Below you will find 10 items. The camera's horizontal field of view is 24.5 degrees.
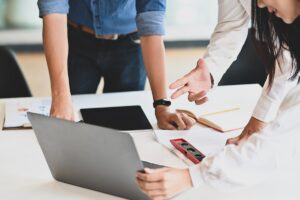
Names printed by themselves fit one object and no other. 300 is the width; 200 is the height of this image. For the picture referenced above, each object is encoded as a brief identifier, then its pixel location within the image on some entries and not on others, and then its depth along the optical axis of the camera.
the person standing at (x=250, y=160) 1.62
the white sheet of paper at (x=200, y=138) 2.04
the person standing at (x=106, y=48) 2.21
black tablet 2.23
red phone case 1.98
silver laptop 1.68
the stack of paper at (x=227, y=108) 2.24
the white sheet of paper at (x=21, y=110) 2.22
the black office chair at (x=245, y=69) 3.01
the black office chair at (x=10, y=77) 2.76
